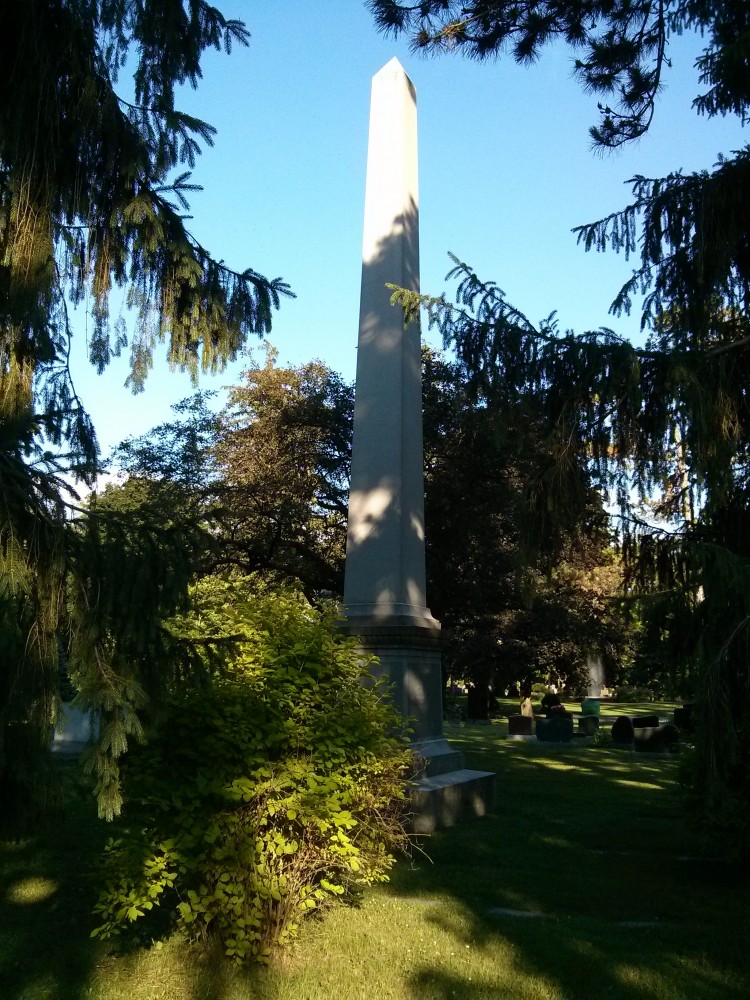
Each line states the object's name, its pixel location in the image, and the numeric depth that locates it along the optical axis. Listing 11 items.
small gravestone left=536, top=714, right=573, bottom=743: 23.39
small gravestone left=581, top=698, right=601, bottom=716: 34.16
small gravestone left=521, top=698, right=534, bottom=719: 29.98
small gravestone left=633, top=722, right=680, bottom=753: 19.59
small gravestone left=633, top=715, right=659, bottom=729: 22.02
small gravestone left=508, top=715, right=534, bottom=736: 25.16
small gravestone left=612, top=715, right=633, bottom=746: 22.08
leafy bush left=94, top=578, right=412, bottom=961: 4.75
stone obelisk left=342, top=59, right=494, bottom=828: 9.58
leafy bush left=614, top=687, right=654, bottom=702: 55.31
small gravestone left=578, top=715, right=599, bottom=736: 25.72
